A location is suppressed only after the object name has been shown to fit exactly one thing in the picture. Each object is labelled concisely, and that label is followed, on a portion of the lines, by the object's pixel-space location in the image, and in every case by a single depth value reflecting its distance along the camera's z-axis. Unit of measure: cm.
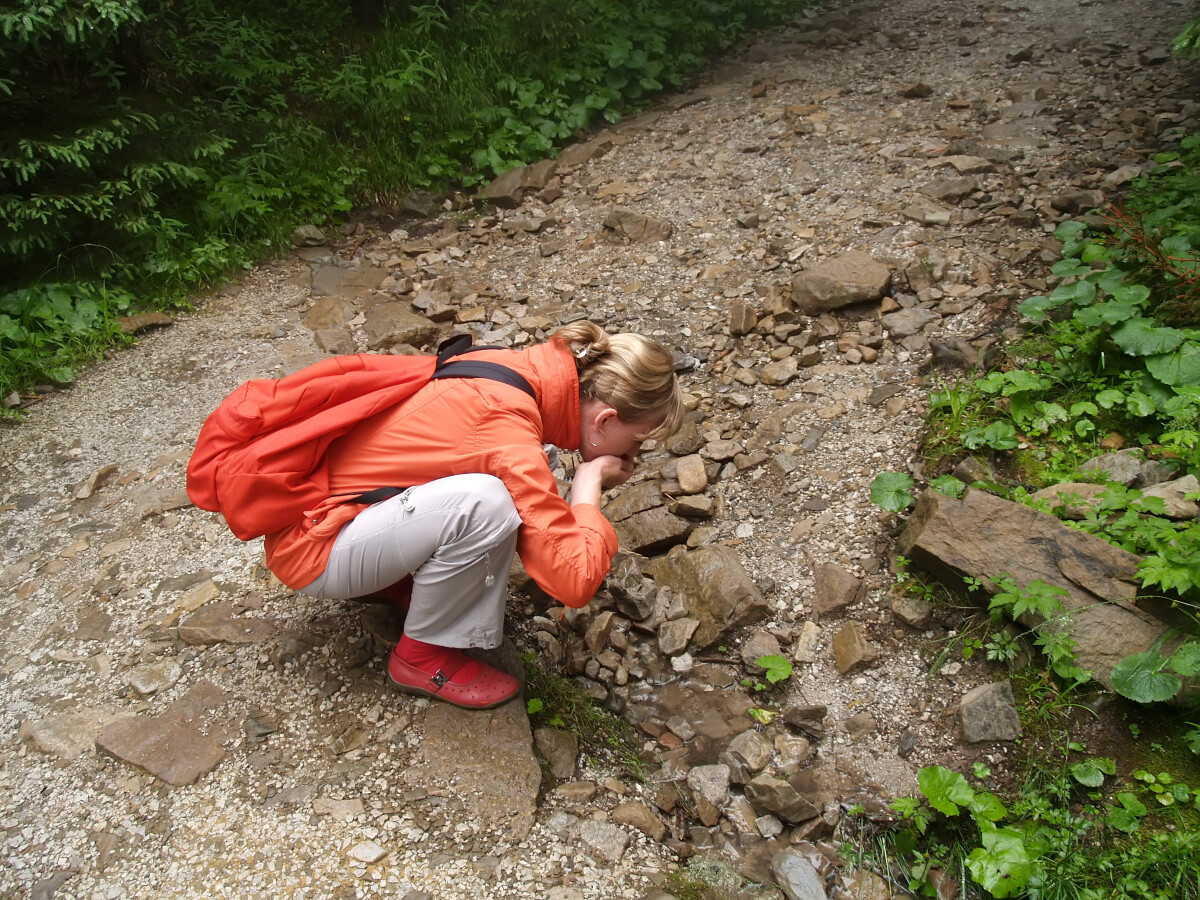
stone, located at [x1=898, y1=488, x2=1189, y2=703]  236
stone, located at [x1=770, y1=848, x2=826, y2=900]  214
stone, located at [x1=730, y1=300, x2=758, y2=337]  412
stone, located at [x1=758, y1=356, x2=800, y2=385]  381
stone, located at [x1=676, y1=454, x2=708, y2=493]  343
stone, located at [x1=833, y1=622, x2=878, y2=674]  268
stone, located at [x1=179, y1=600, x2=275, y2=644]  270
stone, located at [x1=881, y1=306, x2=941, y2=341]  379
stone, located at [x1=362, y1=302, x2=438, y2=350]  439
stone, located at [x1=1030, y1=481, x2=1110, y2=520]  265
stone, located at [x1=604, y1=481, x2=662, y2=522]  338
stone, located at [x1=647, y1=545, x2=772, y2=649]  285
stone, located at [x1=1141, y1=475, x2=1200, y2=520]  251
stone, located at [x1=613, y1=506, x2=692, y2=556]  322
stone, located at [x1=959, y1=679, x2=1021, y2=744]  233
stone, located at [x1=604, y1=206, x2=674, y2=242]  501
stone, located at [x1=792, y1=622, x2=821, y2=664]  277
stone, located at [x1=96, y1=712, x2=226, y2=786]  229
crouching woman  215
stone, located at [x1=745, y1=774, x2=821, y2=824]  231
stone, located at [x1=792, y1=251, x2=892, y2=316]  395
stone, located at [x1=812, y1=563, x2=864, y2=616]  285
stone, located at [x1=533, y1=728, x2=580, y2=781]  247
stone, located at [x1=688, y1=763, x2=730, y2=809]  243
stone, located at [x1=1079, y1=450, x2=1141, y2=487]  276
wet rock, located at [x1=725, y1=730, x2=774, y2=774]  248
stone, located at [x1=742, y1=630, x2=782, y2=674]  278
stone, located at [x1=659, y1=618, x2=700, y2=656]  285
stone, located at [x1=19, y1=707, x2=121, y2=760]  235
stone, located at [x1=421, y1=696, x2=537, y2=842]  228
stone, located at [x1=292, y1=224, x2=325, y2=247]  530
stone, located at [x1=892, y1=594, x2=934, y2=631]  269
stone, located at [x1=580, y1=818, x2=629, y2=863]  222
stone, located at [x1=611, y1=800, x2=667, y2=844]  231
